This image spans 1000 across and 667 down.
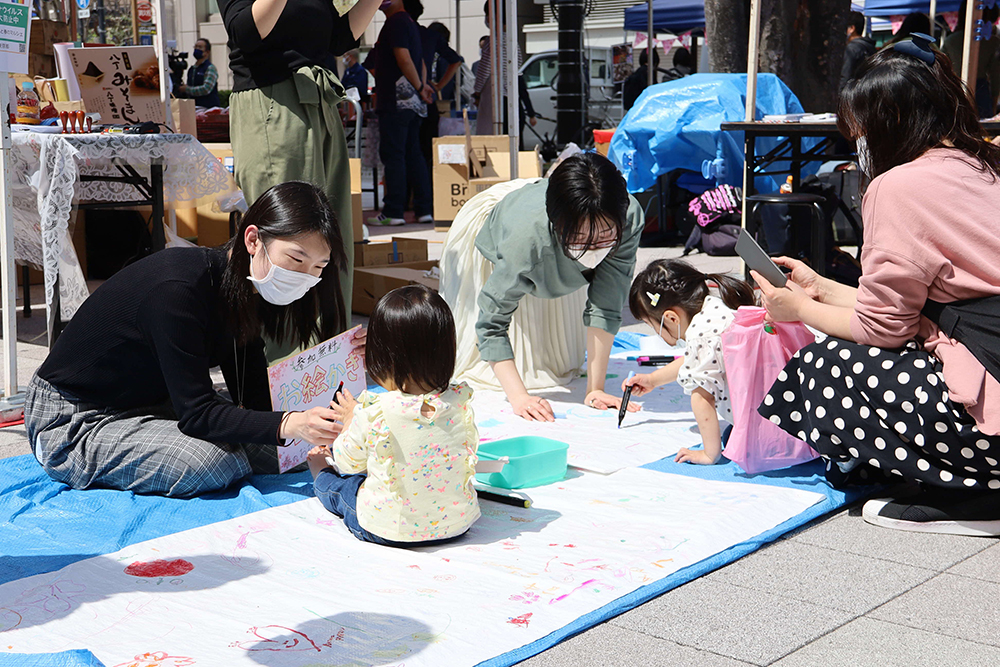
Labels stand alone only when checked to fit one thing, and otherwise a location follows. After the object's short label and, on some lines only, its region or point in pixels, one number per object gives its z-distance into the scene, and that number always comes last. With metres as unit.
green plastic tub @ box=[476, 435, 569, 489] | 2.79
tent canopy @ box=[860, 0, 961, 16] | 12.52
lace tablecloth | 3.77
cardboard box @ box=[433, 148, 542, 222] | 8.42
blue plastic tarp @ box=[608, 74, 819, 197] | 7.41
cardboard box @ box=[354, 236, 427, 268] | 5.49
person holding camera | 10.55
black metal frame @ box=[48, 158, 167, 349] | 4.30
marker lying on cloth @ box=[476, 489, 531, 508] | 2.65
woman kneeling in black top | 2.52
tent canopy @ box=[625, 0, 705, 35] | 15.07
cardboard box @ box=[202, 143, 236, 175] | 5.98
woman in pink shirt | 2.28
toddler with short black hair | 2.25
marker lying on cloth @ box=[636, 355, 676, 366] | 4.19
